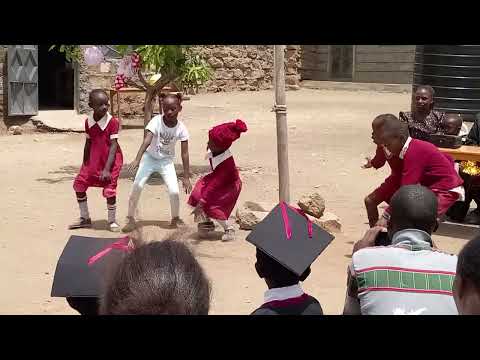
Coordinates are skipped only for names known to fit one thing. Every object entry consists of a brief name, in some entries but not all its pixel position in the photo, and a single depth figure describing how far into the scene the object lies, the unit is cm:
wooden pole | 684
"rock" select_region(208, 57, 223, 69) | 2028
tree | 919
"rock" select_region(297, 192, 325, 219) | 733
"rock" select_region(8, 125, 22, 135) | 1370
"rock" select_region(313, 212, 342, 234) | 720
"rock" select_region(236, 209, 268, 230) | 729
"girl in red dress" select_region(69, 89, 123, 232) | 720
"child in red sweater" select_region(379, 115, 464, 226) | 550
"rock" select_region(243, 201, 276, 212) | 768
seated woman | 703
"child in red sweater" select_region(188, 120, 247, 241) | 693
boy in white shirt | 728
